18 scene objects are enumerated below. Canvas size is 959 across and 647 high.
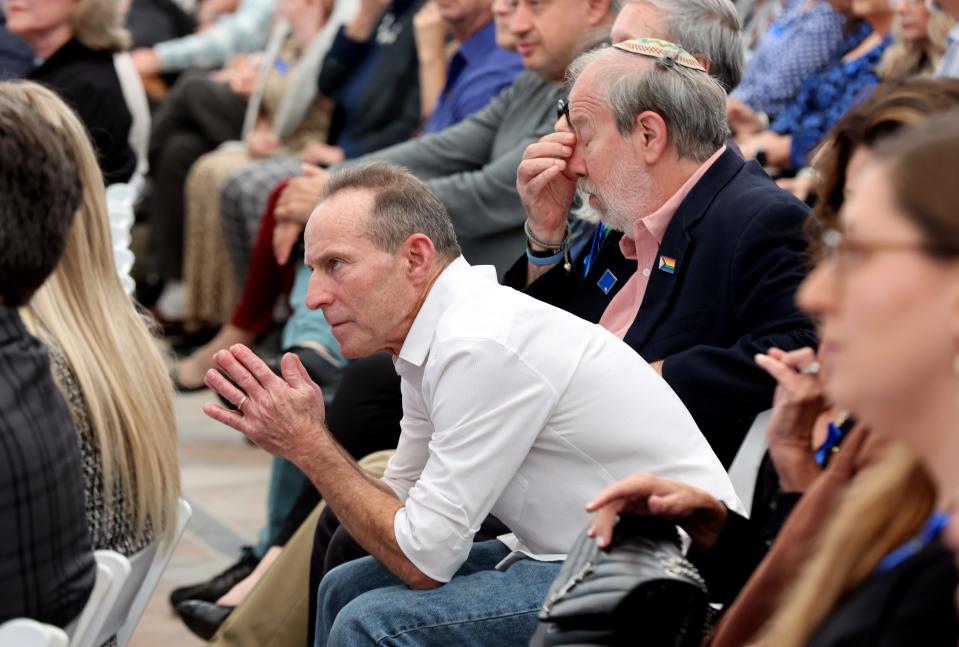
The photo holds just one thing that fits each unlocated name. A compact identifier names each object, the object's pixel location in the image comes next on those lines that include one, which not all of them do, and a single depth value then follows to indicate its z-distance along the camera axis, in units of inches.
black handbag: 146.1
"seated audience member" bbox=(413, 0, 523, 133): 366.3
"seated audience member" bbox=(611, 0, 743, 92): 260.2
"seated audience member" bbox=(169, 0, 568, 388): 309.0
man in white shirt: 179.0
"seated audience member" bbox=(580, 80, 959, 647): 140.4
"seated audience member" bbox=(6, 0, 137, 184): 386.6
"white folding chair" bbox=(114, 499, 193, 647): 185.9
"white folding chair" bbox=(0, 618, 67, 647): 137.9
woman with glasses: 107.4
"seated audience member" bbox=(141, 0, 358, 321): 474.9
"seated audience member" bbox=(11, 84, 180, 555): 177.6
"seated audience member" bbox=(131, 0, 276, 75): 587.2
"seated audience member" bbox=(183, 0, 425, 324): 447.5
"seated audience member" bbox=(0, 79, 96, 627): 142.9
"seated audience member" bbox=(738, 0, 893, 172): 365.1
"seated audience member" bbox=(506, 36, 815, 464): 211.5
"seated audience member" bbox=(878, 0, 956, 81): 328.2
